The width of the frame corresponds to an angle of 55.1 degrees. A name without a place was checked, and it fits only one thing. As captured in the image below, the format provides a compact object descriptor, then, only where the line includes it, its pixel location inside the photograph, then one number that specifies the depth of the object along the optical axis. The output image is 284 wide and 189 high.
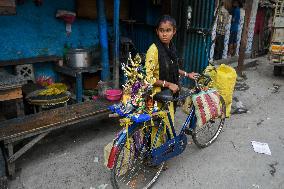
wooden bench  3.82
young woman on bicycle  3.64
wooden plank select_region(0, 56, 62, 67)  5.94
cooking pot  6.51
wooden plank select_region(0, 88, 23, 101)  4.40
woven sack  4.24
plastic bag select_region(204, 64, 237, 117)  5.71
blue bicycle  3.41
